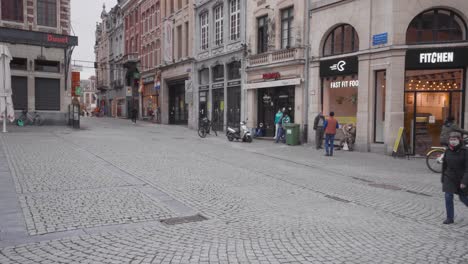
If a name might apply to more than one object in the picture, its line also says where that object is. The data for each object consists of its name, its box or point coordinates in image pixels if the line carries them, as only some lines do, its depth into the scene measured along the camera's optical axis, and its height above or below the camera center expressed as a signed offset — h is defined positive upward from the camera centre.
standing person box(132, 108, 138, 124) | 38.41 +0.06
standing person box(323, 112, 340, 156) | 15.78 -0.57
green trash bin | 20.08 -0.90
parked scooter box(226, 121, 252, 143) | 21.67 -0.98
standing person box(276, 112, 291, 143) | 21.05 -0.63
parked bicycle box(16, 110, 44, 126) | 28.36 -0.39
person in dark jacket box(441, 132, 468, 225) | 6.29 -0.84
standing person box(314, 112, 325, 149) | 17.98 -0.43
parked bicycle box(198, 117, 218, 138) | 23.91 -0.76
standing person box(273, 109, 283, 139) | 21.40 -0.16
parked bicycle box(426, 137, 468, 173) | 12.04 -1.27
